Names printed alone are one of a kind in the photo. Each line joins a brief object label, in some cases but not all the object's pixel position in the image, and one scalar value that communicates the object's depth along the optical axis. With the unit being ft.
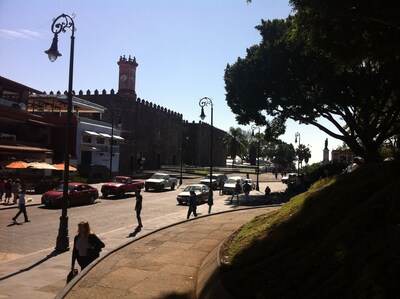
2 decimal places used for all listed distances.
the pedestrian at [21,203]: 59.12
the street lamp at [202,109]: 97.10
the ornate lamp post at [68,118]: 43.68
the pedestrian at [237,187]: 101.97
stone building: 201.46
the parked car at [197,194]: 94.17
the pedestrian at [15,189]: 81.61
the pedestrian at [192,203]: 68.13
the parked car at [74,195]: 78.02
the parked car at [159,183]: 125.08
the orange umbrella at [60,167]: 107.43
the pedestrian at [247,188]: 100.31
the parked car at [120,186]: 102.32
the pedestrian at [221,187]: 125.55
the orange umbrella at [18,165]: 97.24
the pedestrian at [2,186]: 84.66
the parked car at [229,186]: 123.03
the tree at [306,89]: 98.48
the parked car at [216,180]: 137.52
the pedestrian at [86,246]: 28.58
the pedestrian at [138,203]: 60.19
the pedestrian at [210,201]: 81.48
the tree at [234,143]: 283.79
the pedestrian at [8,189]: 81.87
